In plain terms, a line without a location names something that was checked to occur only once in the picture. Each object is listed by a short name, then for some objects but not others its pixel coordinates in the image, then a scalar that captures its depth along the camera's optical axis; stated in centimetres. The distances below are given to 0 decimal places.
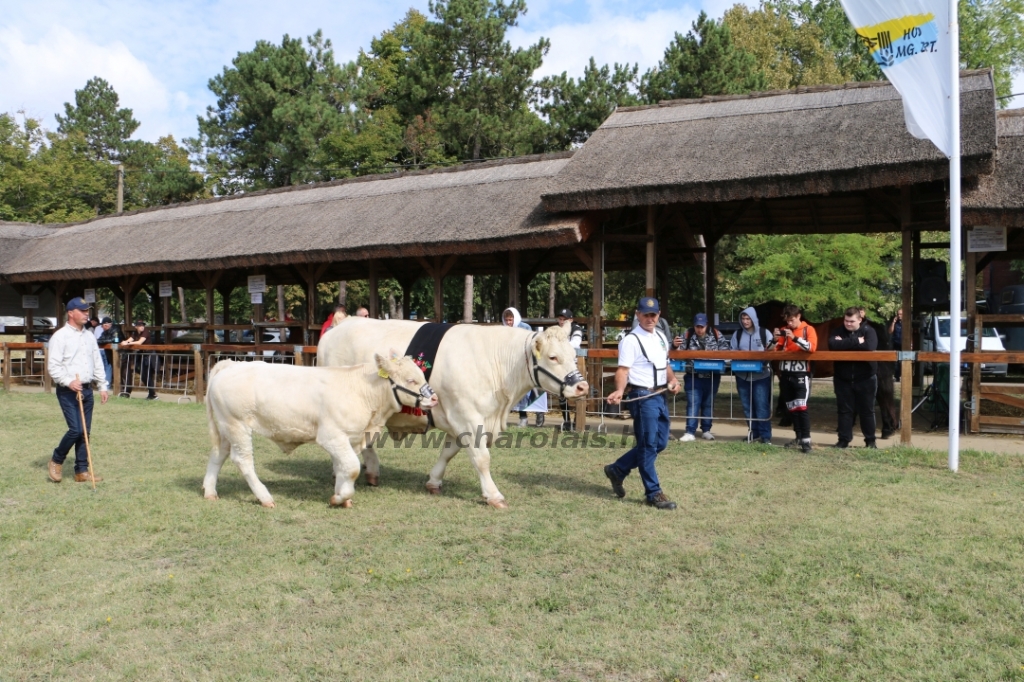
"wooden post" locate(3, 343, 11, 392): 1855
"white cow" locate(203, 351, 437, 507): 666
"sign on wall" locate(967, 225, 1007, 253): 1056
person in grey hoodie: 1004
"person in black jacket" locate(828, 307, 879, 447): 917
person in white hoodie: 1071
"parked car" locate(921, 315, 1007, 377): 1794
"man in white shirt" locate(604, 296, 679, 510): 666
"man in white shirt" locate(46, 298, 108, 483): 784
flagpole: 796
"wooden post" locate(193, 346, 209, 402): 1545
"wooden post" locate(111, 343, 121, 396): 1697
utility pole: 3578
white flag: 805
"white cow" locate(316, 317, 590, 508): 669
